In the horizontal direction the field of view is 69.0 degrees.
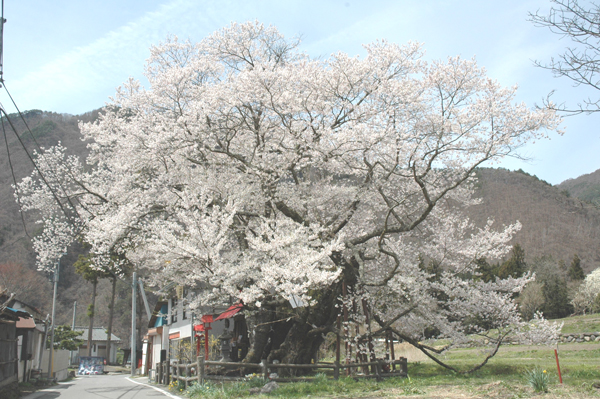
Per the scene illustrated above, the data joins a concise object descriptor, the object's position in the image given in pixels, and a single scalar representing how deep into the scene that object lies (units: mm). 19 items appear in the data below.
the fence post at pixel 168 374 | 16173
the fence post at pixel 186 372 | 12737
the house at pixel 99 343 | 54562
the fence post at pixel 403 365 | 13078
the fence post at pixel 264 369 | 11549
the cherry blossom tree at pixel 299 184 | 11977
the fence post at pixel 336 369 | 11820
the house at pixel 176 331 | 17109
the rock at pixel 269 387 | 10367
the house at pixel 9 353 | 11219
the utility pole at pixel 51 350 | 21688
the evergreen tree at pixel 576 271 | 41062
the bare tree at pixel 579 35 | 6980
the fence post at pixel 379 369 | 12242
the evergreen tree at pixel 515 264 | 43594
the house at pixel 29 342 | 15698
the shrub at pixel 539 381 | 8172
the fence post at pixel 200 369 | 11789
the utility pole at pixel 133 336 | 26927
